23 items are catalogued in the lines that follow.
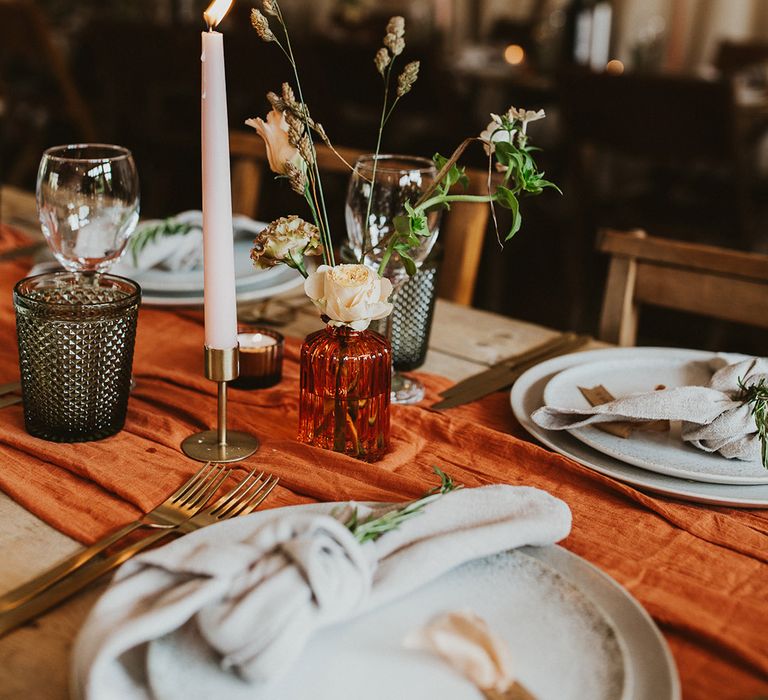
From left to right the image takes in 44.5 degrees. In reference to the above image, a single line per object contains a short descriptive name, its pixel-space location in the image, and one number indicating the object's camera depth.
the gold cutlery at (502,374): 0.97
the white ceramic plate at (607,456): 0.76
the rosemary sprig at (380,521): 0.61
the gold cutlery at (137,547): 0.59
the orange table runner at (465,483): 0.60
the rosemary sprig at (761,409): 0.78
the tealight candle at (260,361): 0.98
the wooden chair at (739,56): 4.02
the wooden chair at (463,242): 1.47
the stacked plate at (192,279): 1.20
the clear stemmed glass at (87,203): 0.95
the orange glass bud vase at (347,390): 0.81
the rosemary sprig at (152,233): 1.21
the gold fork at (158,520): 0.61
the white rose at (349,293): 0.75
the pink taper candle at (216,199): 0.71
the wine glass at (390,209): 0.95
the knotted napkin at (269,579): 0.50
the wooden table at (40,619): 0.54
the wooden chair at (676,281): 1.21
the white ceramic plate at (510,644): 0.50
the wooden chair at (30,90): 3.59
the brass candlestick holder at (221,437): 0.78
